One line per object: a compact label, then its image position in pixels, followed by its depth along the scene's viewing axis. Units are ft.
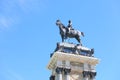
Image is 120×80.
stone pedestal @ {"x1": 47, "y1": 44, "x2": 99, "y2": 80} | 160.76
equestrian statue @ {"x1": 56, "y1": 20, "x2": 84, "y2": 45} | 171.28
